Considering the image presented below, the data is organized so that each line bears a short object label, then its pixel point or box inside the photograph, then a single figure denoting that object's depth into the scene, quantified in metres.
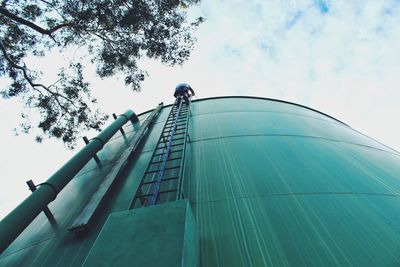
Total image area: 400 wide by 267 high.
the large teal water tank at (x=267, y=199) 3.06
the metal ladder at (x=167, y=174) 4.18
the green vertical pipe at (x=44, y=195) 3.94
